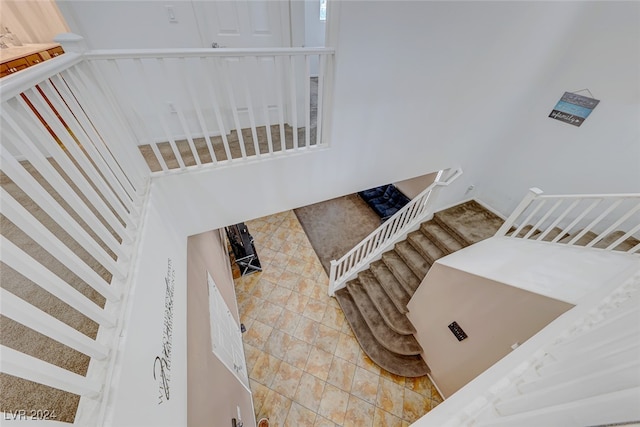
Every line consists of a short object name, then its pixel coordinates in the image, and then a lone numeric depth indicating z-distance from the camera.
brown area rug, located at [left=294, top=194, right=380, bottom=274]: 4.65
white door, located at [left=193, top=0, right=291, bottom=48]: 2.07
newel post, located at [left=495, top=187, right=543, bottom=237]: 2.00
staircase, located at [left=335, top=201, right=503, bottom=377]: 3.04
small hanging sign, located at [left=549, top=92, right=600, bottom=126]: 2.64
